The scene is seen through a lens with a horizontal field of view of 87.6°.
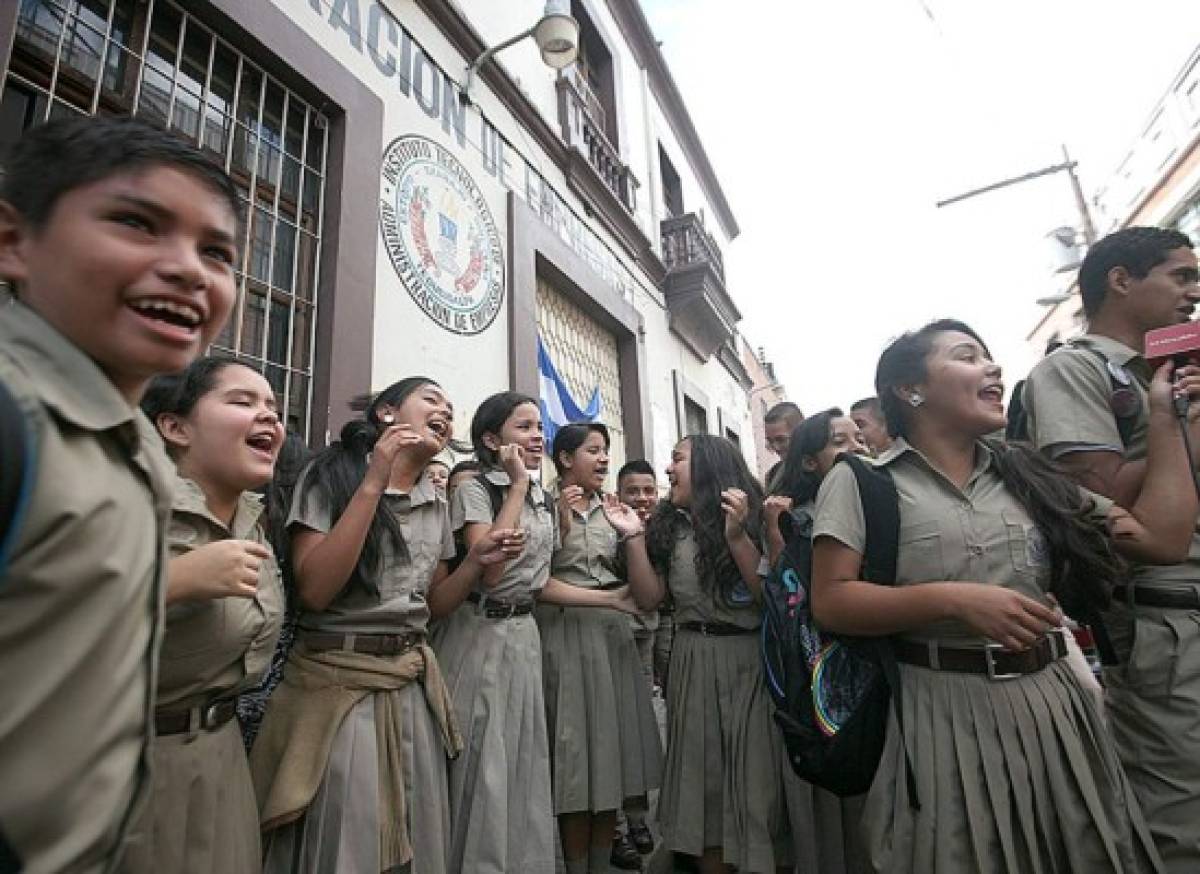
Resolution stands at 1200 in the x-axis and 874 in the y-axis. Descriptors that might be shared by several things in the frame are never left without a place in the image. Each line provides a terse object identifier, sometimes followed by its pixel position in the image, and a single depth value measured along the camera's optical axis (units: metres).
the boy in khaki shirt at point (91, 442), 0.58
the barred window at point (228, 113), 2.33
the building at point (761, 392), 15.15
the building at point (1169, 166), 11.80
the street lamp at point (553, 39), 4.48
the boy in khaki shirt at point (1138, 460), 1.52
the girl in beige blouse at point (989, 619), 1.37
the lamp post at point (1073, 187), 9.02
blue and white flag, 5.13
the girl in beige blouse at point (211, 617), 1.12
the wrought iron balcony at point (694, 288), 8.22
